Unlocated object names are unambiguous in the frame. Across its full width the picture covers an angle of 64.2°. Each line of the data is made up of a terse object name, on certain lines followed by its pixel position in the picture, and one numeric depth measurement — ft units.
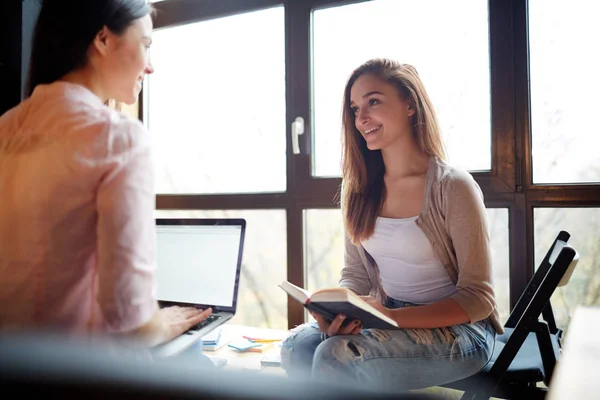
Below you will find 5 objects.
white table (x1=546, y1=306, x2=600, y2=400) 1.29
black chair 3.74
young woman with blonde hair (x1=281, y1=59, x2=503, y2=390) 3.84
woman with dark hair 2.22
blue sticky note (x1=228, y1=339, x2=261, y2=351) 5.57
